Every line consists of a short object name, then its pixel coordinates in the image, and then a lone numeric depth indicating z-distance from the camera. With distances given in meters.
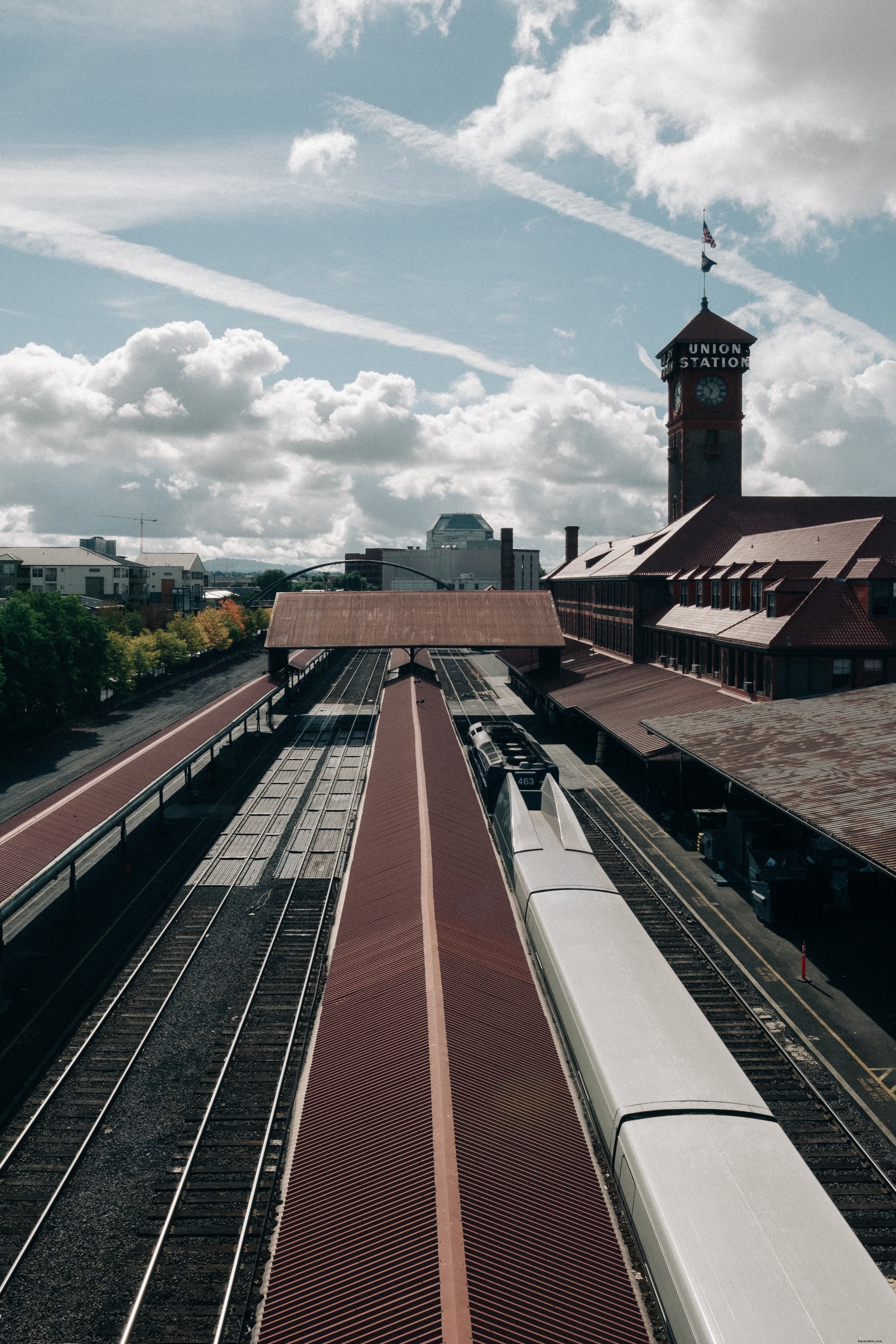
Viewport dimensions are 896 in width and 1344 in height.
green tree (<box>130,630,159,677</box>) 82.50
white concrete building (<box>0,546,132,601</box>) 132.38
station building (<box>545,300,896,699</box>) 41.62
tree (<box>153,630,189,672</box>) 95.44
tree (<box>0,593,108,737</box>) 59.34
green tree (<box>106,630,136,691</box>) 76.94
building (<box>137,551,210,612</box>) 153.62
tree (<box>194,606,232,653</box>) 116.20
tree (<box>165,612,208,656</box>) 104.81
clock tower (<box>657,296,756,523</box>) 80.38
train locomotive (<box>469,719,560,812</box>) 36.62
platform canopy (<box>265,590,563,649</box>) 70.25
